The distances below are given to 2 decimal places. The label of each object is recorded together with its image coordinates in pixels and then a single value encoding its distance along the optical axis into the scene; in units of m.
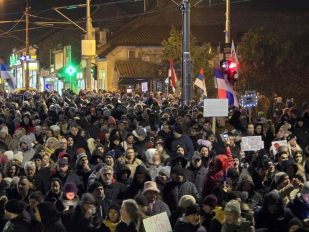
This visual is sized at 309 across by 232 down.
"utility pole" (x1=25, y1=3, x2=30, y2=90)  59.56
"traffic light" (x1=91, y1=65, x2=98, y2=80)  50.81
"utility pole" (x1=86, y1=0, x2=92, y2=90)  46.73
